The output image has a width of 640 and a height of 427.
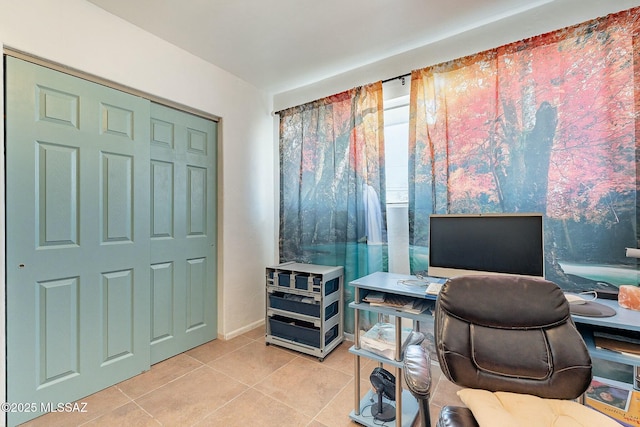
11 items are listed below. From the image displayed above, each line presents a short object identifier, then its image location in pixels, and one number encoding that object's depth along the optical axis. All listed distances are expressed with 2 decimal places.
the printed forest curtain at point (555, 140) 1.63
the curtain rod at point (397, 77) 2.40
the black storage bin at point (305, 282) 2.48
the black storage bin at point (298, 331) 2.47
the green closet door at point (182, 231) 2.36
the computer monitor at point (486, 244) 1.54
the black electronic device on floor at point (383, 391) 1.68
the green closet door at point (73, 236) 1.67
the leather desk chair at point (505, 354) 1.06
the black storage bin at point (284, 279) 2.65
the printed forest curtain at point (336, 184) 2.56
